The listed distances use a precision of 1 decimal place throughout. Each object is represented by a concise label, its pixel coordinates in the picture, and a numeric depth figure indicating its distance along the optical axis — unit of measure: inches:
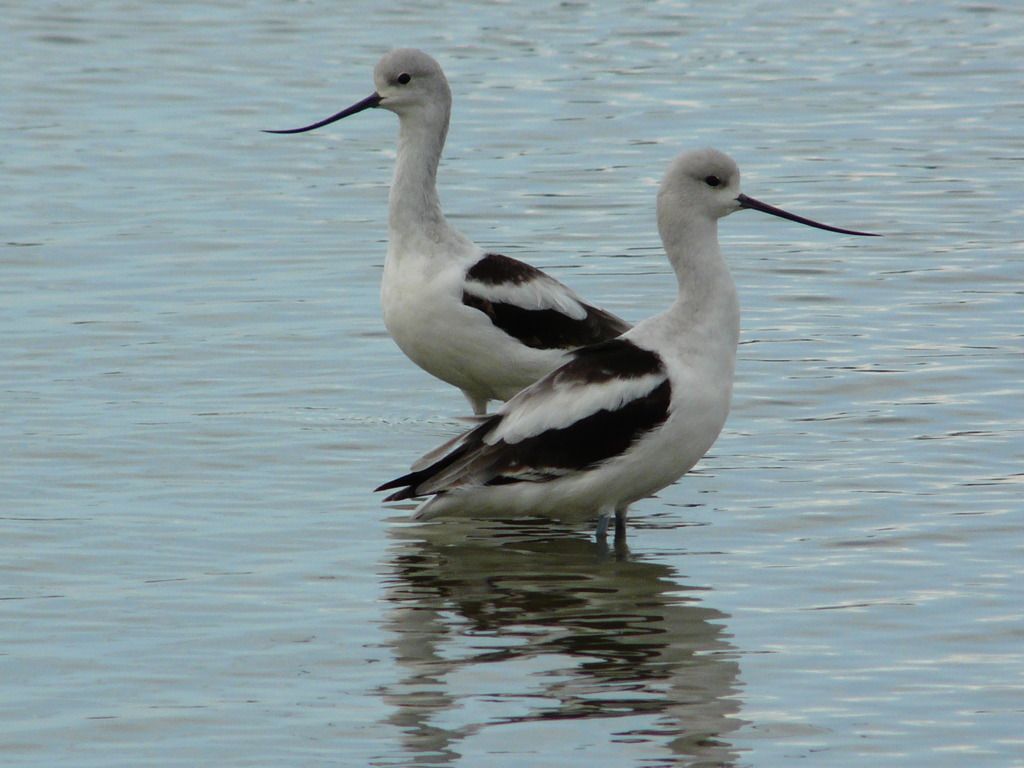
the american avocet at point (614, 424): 600.1
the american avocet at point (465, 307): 734.5
